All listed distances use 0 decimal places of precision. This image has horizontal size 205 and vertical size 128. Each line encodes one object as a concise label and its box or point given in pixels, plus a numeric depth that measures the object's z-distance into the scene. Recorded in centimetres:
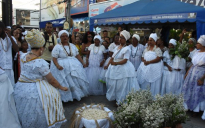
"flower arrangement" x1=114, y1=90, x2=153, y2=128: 214
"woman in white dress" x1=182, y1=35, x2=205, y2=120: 379
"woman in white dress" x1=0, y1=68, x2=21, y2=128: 242
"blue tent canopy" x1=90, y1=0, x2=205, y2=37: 475
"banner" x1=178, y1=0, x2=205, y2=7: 589
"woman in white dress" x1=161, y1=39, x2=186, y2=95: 456
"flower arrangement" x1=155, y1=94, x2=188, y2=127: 219
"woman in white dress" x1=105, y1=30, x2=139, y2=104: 409
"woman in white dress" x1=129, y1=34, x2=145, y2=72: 523
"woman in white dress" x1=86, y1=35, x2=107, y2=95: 532
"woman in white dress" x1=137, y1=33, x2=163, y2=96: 462
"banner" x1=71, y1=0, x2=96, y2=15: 1769
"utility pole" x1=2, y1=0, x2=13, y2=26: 540
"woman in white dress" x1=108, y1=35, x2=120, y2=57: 537
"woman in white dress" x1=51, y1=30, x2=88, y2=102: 437
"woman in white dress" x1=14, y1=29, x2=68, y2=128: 241
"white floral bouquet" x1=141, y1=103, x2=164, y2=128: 202
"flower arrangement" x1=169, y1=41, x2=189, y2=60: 438
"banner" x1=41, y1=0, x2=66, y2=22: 2586
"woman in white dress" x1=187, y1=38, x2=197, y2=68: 445
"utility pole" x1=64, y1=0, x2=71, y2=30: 1547
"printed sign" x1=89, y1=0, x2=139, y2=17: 1119
